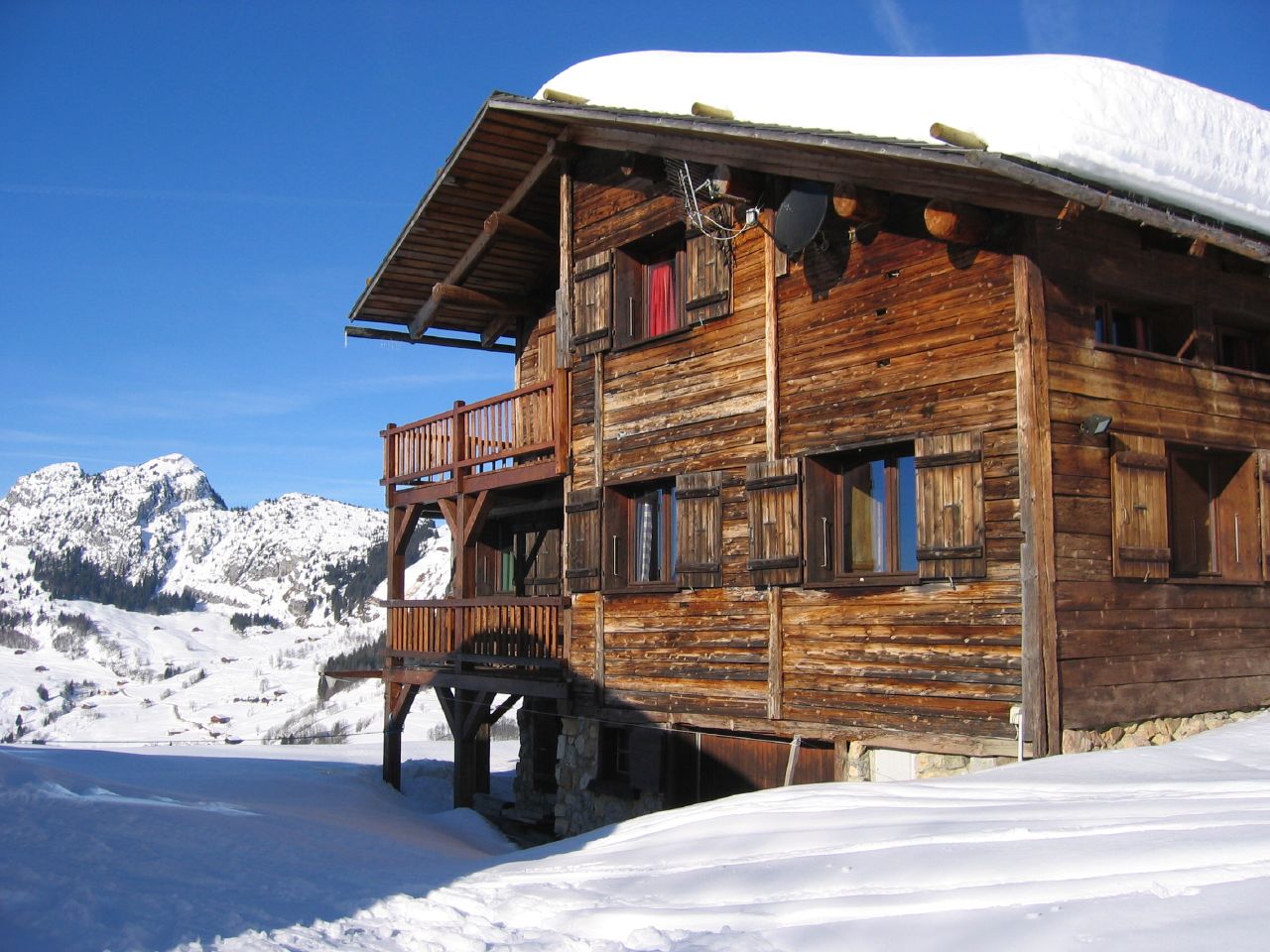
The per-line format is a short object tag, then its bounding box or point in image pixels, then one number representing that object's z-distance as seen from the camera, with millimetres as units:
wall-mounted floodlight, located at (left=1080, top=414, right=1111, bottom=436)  9539
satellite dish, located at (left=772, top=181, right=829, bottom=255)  10922
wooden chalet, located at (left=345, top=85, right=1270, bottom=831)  9492
